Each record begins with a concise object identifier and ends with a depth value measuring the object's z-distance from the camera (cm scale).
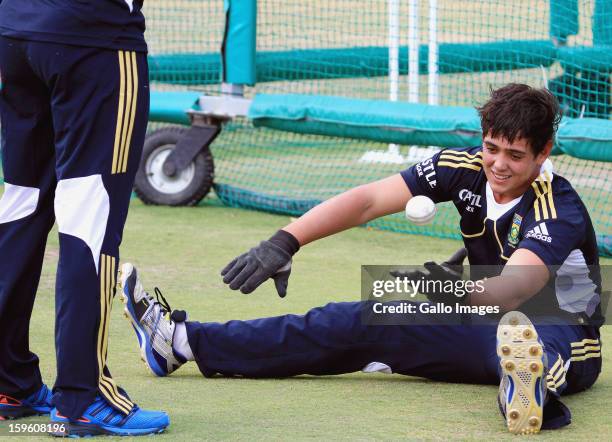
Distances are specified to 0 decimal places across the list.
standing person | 576
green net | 1491
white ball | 721
